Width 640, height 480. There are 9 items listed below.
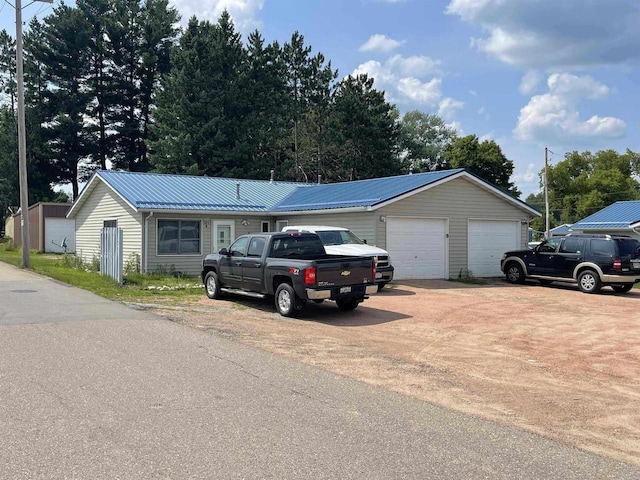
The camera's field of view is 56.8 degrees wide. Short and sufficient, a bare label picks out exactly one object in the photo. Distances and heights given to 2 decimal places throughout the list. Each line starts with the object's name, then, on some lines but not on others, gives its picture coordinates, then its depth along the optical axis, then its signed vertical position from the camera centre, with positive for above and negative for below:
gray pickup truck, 12.39 -0.55
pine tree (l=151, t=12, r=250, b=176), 43.25 +10.33
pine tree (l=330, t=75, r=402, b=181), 47.88 +8.78
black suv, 18.30 -0.57
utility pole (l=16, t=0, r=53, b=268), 24.95 +4.80
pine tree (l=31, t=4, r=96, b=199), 54.19 +15.71
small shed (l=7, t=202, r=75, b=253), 40.31 +1.48
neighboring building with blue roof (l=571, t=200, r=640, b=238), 30.28 +1.24
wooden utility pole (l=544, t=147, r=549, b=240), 43.56 +5.10
